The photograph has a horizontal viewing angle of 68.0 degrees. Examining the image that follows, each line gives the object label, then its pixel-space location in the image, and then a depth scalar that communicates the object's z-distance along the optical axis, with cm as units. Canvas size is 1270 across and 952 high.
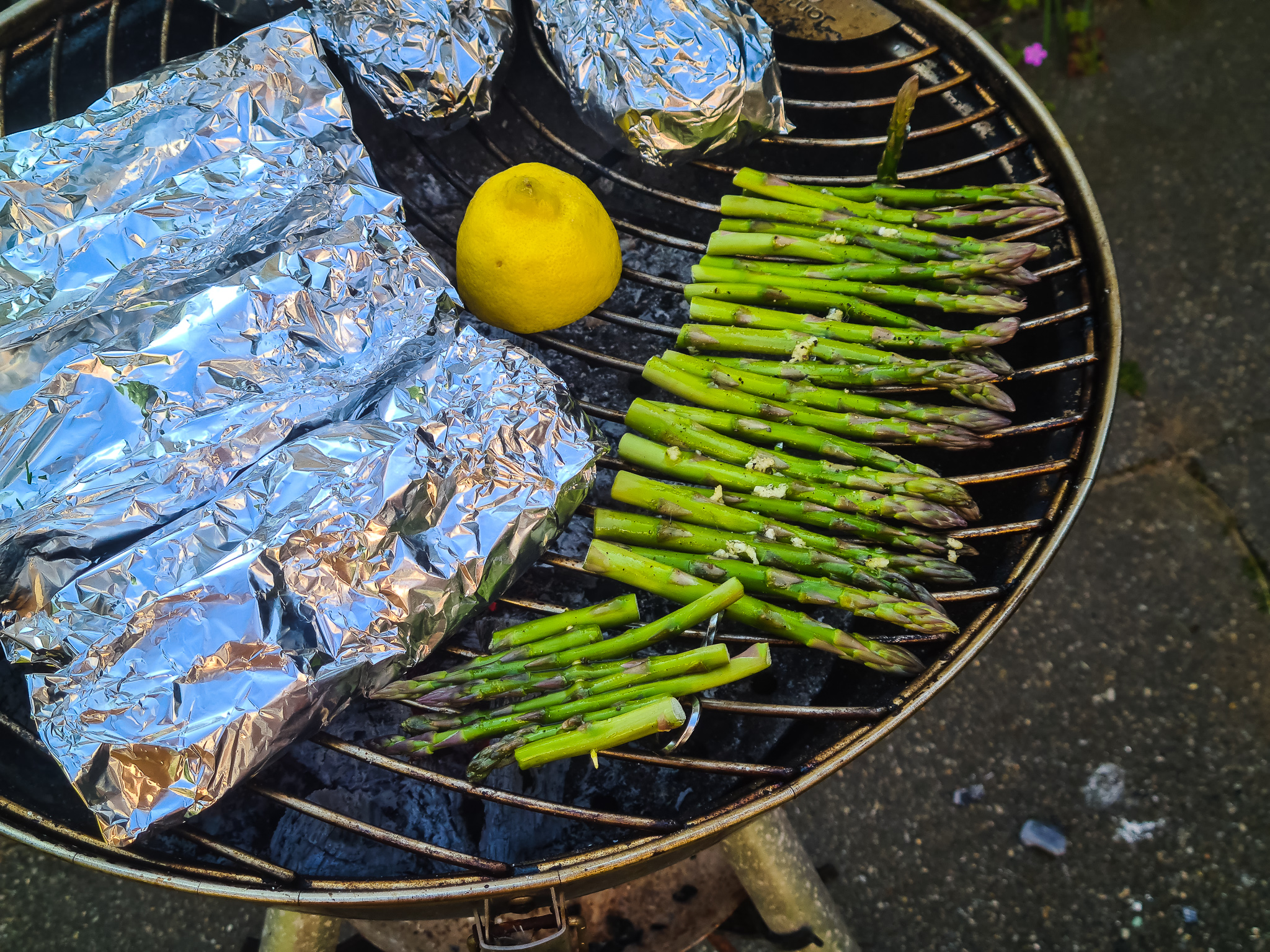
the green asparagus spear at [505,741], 34
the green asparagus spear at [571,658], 35
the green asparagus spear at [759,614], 35
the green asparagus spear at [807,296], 40
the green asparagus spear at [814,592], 35
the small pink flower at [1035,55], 60
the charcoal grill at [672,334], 32
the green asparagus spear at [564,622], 36
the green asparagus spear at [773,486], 37
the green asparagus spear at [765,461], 37
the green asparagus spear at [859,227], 41
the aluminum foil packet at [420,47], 40
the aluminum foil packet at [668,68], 40
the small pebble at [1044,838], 50
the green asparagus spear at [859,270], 40
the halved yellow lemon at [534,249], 36
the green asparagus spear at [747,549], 37
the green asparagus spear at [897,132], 38
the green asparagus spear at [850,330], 39
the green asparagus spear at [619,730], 34
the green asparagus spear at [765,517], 37
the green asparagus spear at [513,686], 35
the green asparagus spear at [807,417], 38
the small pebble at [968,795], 51
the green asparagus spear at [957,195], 40
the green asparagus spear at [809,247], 41
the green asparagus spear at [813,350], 38
